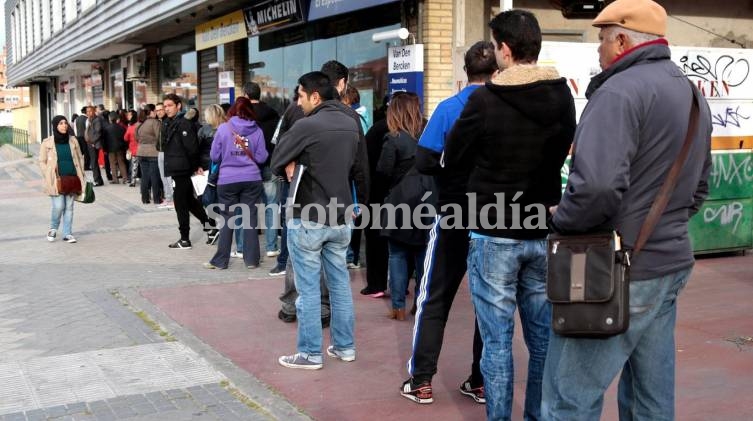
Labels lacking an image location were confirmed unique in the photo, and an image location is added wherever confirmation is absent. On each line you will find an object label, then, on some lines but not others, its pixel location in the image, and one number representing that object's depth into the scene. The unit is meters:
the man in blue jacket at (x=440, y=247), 4.21
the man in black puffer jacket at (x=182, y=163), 9.81
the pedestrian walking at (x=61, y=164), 10.62
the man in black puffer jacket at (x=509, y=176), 3.59
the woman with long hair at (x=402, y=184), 6.12
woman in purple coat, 8.41
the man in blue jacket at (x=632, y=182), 2.64
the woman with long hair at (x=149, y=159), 15.12
